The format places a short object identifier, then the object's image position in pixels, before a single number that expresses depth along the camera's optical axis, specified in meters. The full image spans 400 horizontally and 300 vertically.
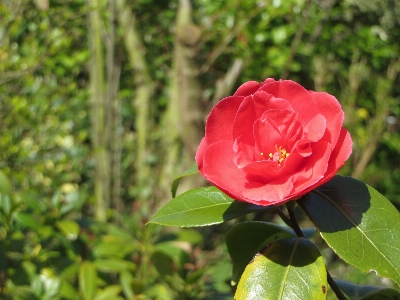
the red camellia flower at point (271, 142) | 0.42
